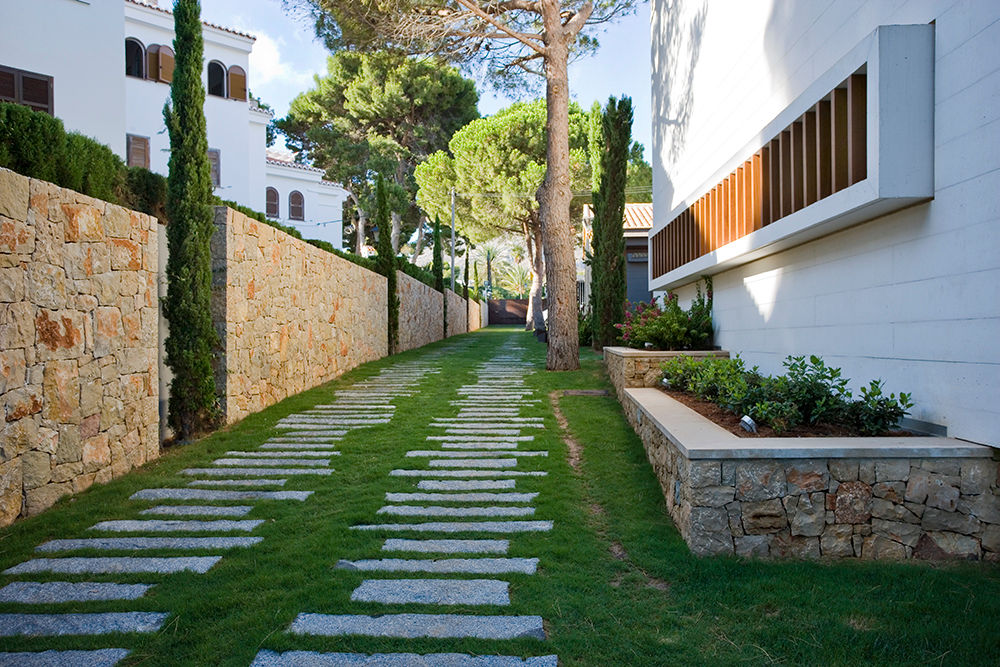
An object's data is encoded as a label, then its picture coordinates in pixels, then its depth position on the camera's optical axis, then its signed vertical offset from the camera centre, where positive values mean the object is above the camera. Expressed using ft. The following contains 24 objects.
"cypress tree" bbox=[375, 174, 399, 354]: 48.11 +4.56
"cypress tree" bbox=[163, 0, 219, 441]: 19.38 +2.44
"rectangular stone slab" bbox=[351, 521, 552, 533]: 12.79 -4.09
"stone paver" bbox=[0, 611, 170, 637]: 8.81 -4.18
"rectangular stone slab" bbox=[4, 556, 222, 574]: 10.85 -4.12
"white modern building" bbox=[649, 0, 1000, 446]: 11.04 +2.77
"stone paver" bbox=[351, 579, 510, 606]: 9.79 -4.17
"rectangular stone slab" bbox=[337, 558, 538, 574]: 10.89 -4.16
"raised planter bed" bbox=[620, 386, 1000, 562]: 10.88 -3.06
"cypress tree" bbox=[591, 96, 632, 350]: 45.55 +7.54
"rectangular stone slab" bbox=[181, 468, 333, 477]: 16.84 -3.88
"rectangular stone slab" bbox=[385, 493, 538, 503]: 14.71 -4.02
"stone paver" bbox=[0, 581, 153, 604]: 9.79 -4.15
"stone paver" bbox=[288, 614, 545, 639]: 8.80 -4.21
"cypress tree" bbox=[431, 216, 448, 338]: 75.41 +6.53
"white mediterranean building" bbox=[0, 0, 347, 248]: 35.88 +16.26
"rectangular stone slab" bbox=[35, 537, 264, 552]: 11.85 -4.10
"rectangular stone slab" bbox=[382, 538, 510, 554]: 11.76 -4.13
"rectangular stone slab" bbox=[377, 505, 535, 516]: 13.80 -4.06
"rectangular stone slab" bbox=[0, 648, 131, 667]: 8.01 -4.19
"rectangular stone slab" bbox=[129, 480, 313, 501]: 14.90 -3.99
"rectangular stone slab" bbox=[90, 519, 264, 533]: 12.85 -4.07
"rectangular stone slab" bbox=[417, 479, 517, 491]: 15.65 -3.97
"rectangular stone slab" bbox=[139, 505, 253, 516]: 13.85 -4.05
